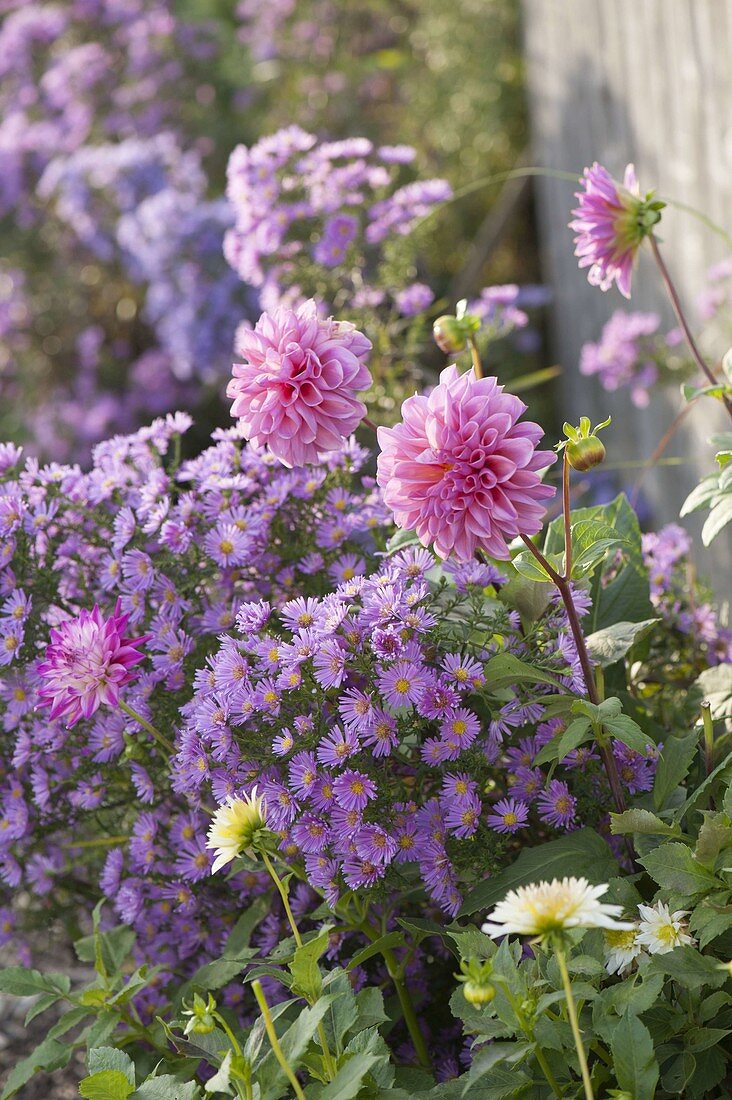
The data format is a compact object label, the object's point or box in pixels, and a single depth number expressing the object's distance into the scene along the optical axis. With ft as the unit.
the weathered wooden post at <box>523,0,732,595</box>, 8.20
